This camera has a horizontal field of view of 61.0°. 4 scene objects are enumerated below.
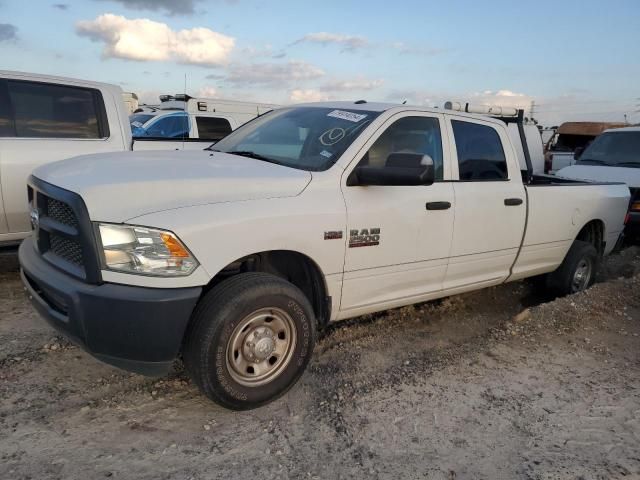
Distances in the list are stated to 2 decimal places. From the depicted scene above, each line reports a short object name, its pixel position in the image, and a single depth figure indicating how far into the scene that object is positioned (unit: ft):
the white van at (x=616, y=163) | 26.58
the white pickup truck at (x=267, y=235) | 9.08
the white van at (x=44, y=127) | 16.99
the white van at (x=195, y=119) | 37.45
